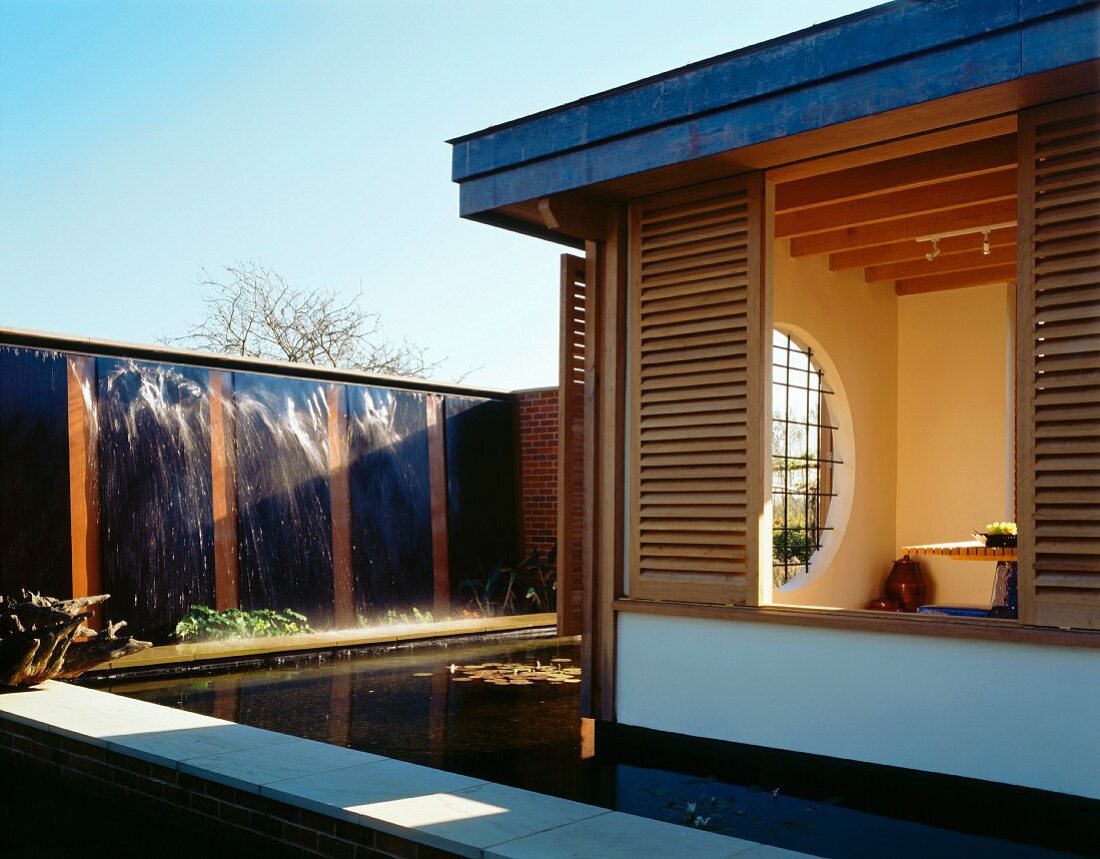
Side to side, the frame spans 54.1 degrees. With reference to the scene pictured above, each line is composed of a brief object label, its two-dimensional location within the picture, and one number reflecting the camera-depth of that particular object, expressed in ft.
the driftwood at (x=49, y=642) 18.30
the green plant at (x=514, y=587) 35.06
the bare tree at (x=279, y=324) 61.77
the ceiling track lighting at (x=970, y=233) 20.57
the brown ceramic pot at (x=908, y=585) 26.86
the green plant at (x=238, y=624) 27.30
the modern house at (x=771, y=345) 12.32
